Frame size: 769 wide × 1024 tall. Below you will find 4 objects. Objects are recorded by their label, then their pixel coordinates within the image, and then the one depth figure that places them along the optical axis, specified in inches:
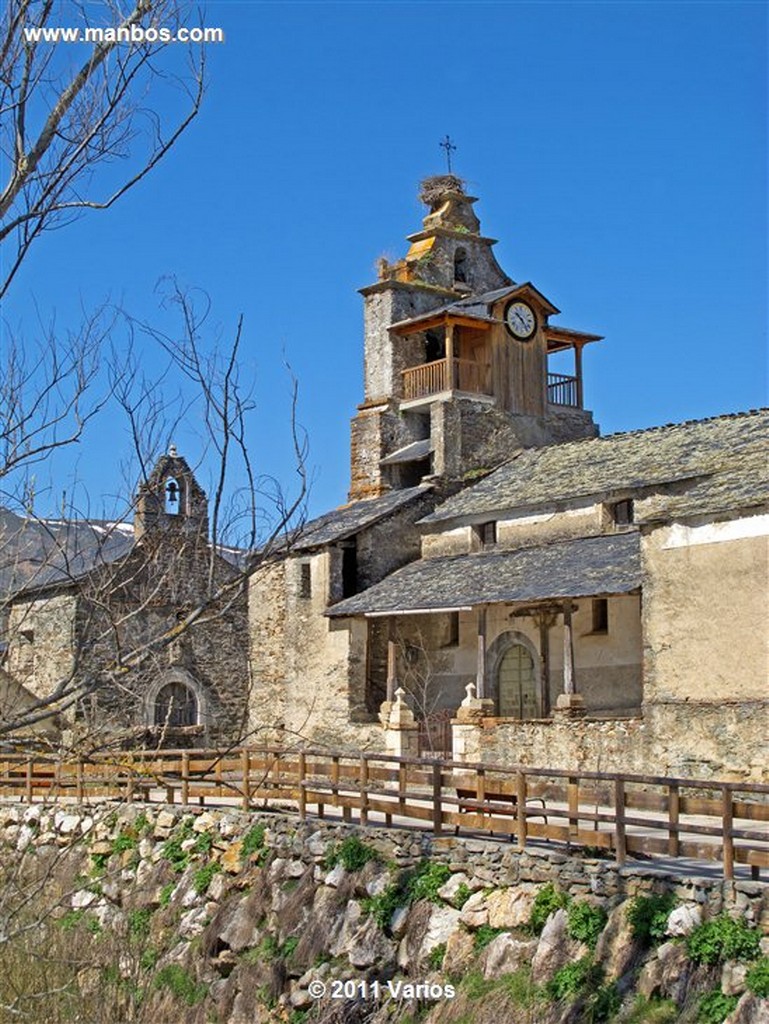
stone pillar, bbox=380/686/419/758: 1009.5
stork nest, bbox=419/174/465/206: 1488.7
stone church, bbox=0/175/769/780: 848.3
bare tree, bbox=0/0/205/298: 317.7
